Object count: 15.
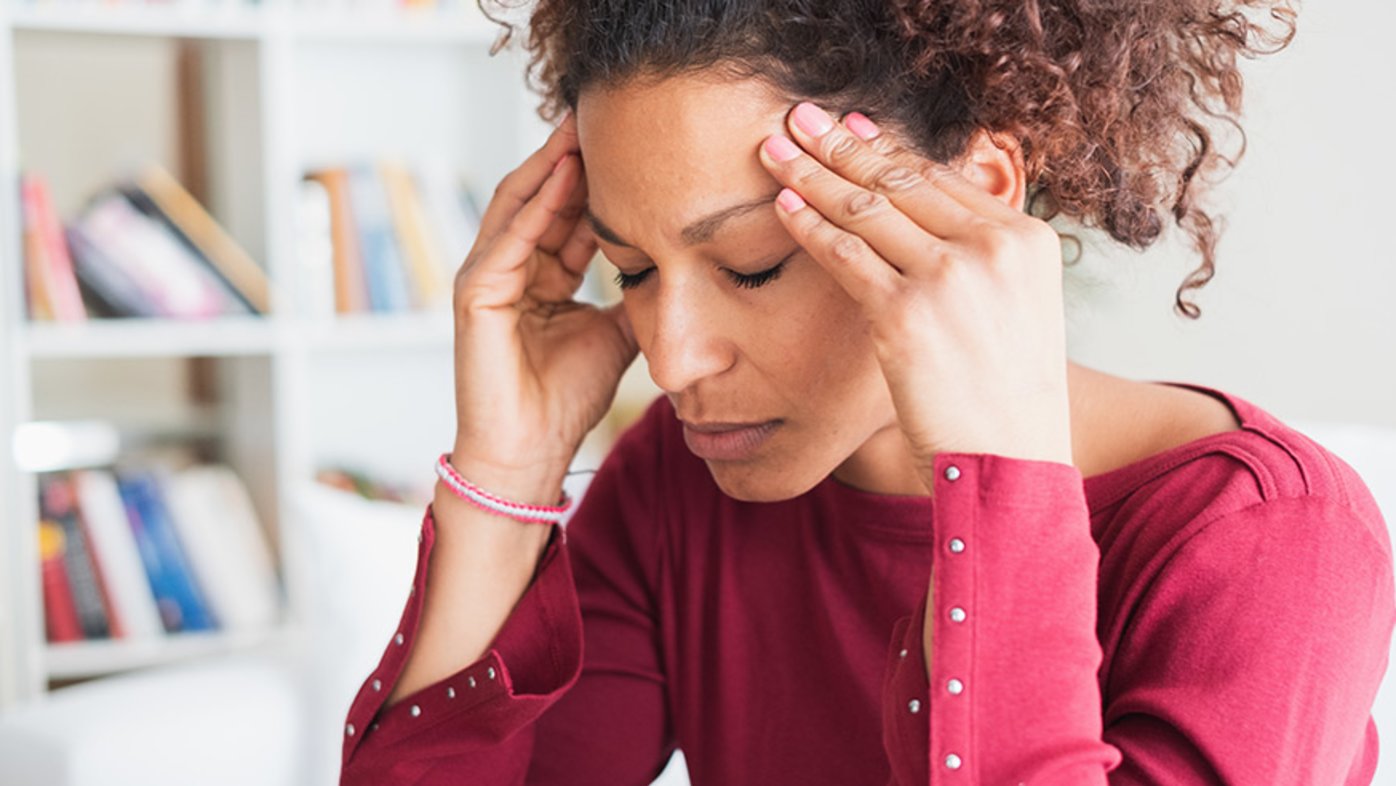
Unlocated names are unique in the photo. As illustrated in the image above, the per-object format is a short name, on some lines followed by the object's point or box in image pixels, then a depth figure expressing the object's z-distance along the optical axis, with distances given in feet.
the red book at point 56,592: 7.63
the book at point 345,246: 8.16
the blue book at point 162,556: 7.86
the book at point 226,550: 7.97
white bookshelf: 7.52
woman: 2.72
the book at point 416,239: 8.29
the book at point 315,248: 8.16
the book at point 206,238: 7.84
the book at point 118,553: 7.72
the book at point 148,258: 7.69
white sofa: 4.58
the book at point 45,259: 7.47
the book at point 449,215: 8.36
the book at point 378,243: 8.20
